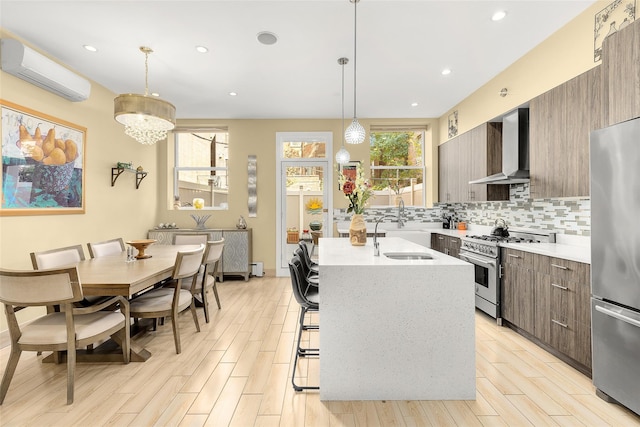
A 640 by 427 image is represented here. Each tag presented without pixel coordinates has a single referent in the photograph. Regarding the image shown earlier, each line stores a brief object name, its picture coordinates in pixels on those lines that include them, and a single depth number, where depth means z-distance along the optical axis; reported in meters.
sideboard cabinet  5.41
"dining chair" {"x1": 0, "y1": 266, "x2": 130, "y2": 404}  1.93
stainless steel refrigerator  1.81
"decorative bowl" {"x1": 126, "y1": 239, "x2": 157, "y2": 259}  3.15
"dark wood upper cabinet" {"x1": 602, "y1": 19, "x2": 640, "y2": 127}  1.86
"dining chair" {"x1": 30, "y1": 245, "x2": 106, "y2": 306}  2.64
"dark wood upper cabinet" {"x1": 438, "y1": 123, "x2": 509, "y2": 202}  4.04
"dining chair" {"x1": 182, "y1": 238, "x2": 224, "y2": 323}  3.34
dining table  2.21
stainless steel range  3.34
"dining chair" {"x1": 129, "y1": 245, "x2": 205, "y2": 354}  2.68
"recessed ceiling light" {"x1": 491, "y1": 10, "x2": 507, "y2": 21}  2.69
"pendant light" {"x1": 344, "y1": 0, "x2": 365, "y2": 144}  3.37
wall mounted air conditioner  2.85
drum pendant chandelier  2.97
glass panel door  5.80
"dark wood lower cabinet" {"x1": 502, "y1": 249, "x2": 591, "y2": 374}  2.33
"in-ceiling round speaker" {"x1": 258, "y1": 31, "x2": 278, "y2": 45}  2.98
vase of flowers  2.85
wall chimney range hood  3.45
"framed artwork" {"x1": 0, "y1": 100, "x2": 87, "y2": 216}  2.98
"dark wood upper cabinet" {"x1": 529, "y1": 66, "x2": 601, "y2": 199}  2.53
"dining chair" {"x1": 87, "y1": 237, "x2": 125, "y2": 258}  3.34
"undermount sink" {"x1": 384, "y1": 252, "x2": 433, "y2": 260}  2.52
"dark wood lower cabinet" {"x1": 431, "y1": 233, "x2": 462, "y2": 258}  4.30
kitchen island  2.01
